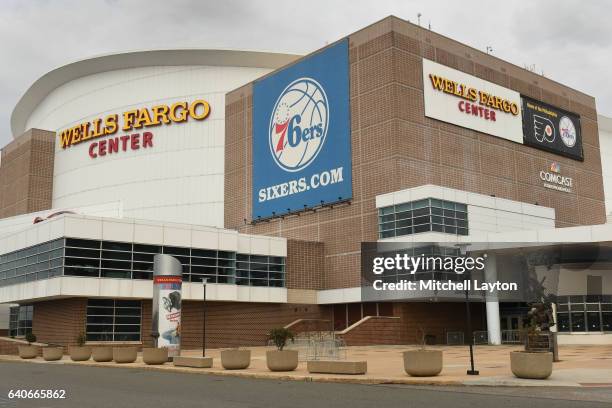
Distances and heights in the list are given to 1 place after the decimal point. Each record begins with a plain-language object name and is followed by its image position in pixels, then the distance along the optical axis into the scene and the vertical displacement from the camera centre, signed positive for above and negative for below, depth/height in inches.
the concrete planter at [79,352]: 1513.3 -35.3
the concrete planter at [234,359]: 1093.1 -38.1
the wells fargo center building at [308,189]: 1952.5 +505.0
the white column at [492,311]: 1942.7 +53.6
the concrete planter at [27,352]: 1710.1 -38.3
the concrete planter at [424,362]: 882.1 -37.5
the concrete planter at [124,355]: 1370.6 -38.2
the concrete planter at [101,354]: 1430.9 -37.5
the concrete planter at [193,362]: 1170.6 -45.4
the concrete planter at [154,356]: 1274.6 -37.9
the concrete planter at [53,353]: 1569.9 -38.1
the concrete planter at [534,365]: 832.3 -39.6
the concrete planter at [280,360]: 1024.2 -37.9
